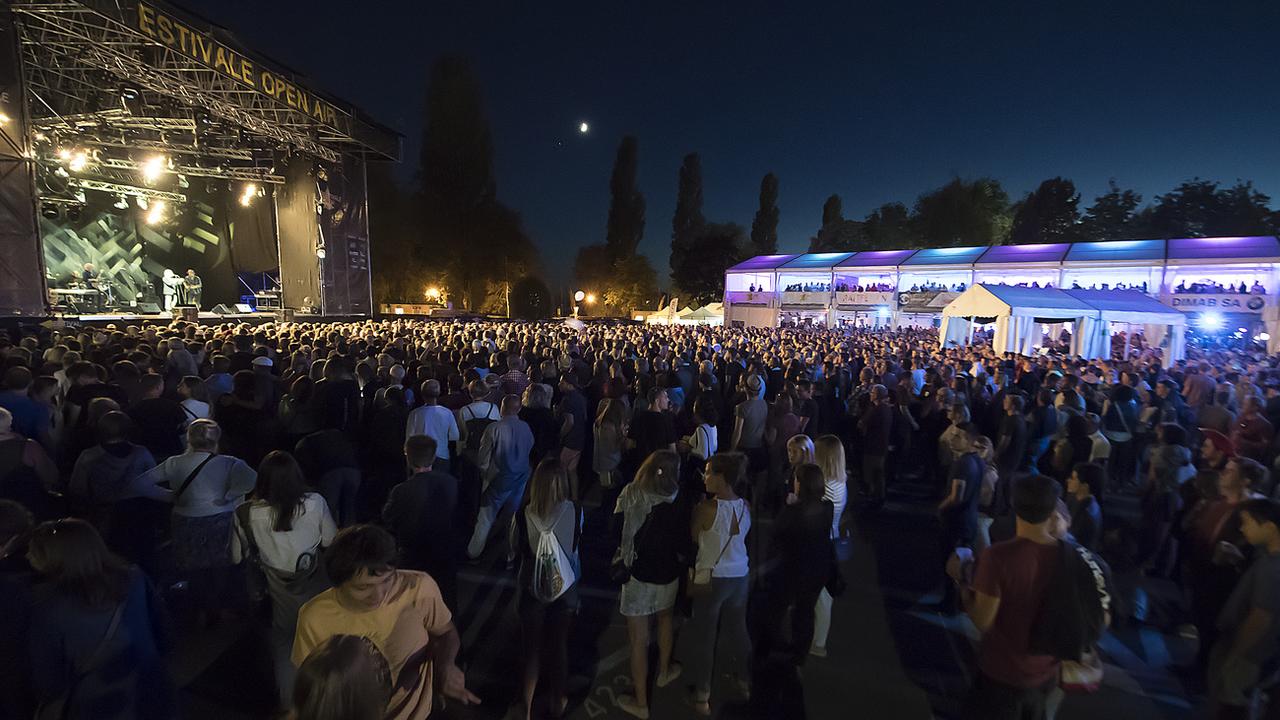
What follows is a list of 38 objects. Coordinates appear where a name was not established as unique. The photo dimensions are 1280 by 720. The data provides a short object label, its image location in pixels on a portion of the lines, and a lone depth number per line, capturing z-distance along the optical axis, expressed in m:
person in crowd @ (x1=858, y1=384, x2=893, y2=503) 6.41
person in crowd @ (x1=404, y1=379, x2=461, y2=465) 4.84
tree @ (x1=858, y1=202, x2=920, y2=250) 55.97
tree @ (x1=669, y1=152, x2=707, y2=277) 54.69
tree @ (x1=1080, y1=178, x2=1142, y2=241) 44.97
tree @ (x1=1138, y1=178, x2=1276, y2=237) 41.06
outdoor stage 11.18
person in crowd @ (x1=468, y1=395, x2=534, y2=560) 4.68
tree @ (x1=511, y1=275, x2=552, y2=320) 42.97
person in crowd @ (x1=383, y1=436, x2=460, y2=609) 3.28
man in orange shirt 1.90
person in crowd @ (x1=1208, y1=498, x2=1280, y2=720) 2.40
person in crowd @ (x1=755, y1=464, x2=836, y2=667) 3.25
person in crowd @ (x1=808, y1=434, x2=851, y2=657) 4.11
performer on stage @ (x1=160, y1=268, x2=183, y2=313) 20.66
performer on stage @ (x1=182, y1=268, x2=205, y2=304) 20.84
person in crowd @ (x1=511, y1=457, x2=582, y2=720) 2.88
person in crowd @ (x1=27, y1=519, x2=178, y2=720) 1.96
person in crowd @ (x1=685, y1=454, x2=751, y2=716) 3.10
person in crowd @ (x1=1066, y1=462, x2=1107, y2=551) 3.77
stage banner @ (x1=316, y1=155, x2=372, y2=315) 19.27
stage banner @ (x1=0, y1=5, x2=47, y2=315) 10.95
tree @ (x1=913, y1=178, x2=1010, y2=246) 51.84
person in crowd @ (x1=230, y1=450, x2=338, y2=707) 2.79
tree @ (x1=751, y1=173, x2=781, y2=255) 54.03
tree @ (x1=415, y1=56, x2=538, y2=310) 40.09
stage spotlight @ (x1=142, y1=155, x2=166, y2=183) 17.55
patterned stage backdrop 19.59
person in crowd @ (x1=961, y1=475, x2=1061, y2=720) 2.22
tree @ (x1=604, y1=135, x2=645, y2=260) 49.66
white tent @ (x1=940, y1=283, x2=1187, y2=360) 13.41
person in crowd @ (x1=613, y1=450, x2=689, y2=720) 3.02
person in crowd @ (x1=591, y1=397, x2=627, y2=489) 5.52
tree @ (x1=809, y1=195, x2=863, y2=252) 55.94
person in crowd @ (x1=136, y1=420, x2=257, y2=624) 3.34
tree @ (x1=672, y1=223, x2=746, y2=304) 48.38
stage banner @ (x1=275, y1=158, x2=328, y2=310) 19.14
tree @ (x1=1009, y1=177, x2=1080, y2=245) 47.81
